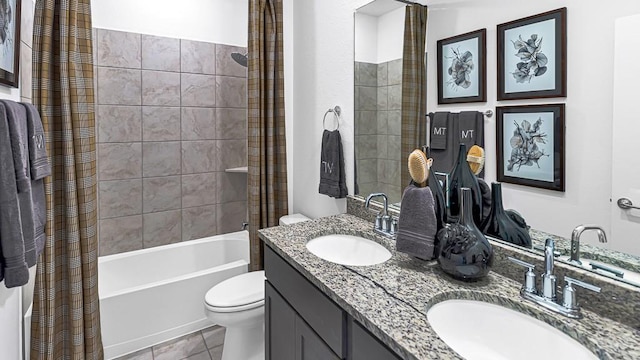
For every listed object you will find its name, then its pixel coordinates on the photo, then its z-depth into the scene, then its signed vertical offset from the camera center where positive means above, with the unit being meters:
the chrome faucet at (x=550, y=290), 0.81 -0.33
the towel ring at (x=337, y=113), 2.00 +0.31
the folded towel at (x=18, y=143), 1.11 +0.08
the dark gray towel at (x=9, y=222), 1.04 -0.17
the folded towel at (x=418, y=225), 1.08 -0.21
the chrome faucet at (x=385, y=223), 1.46 -0.27
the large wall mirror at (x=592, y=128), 0.80 +0.09
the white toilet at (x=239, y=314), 1.68 -0.76
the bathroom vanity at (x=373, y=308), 0.72 -0.38
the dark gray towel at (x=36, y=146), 1.27 +0.08
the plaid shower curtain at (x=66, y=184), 1.53 -0.08
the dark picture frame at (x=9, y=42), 1.23 +0.50
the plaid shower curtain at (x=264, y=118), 2.21 +0.32
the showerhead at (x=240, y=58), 2.76 +0.89
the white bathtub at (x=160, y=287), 1.97 -0.81
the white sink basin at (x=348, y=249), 1.40 -0.38
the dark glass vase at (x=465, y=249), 0.95 -0.25
